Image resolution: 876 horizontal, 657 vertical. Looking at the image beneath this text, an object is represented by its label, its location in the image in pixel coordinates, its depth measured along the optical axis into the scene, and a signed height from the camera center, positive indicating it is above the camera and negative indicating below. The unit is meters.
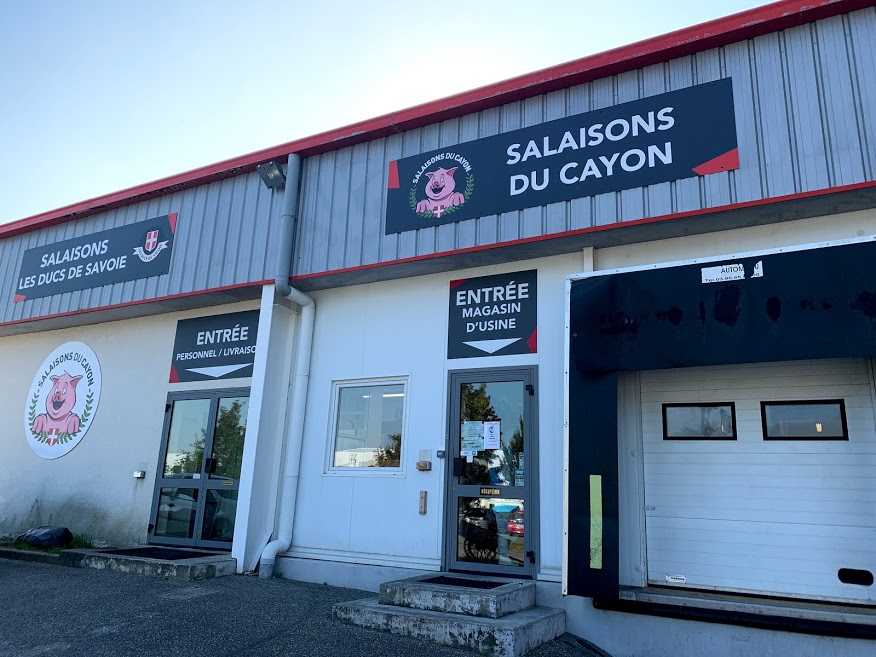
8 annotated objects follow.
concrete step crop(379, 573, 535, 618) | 5.36 -0.96
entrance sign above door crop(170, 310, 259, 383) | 9.16 +1.74
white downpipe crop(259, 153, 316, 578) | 7.98 +1.27
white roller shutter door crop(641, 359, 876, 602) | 5.48 -0.01
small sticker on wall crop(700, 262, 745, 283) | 5.78 +1.90
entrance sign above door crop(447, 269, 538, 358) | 7.16 +1.82
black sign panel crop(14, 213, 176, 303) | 9.72 +3.20
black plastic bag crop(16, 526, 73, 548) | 9.05 -1.00
